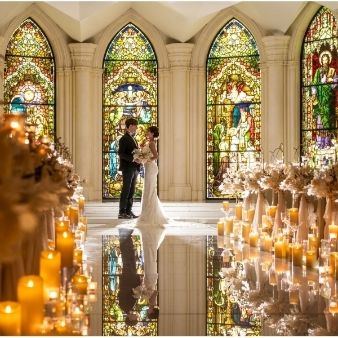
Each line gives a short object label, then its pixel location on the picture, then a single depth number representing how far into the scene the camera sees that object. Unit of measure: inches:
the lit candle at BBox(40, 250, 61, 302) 194.4
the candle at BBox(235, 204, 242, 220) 477.6
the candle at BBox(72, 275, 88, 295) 246.8
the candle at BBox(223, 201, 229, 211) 482.3
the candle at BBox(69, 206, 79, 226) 415.8
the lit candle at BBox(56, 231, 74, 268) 224.4
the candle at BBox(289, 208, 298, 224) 369.0
